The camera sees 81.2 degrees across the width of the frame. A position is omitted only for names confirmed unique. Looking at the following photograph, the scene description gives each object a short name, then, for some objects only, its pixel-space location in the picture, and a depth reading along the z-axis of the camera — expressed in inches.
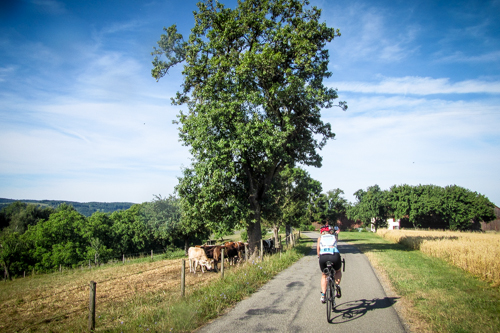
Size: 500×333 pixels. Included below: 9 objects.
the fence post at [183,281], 346.6
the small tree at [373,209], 3184.1
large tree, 671.8
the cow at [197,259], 786.8
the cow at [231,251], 917.8
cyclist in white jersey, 290.2
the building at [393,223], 3114.2
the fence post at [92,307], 256.0
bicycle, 260.4
